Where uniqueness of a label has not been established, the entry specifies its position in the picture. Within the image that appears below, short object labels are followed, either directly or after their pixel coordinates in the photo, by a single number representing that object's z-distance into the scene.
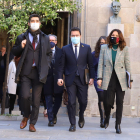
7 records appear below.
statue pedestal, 18.16
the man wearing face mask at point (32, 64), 12.25
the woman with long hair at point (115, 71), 12.42
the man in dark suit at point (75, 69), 13.01
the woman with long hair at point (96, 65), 14.31
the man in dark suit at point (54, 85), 14.44
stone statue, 18.14
